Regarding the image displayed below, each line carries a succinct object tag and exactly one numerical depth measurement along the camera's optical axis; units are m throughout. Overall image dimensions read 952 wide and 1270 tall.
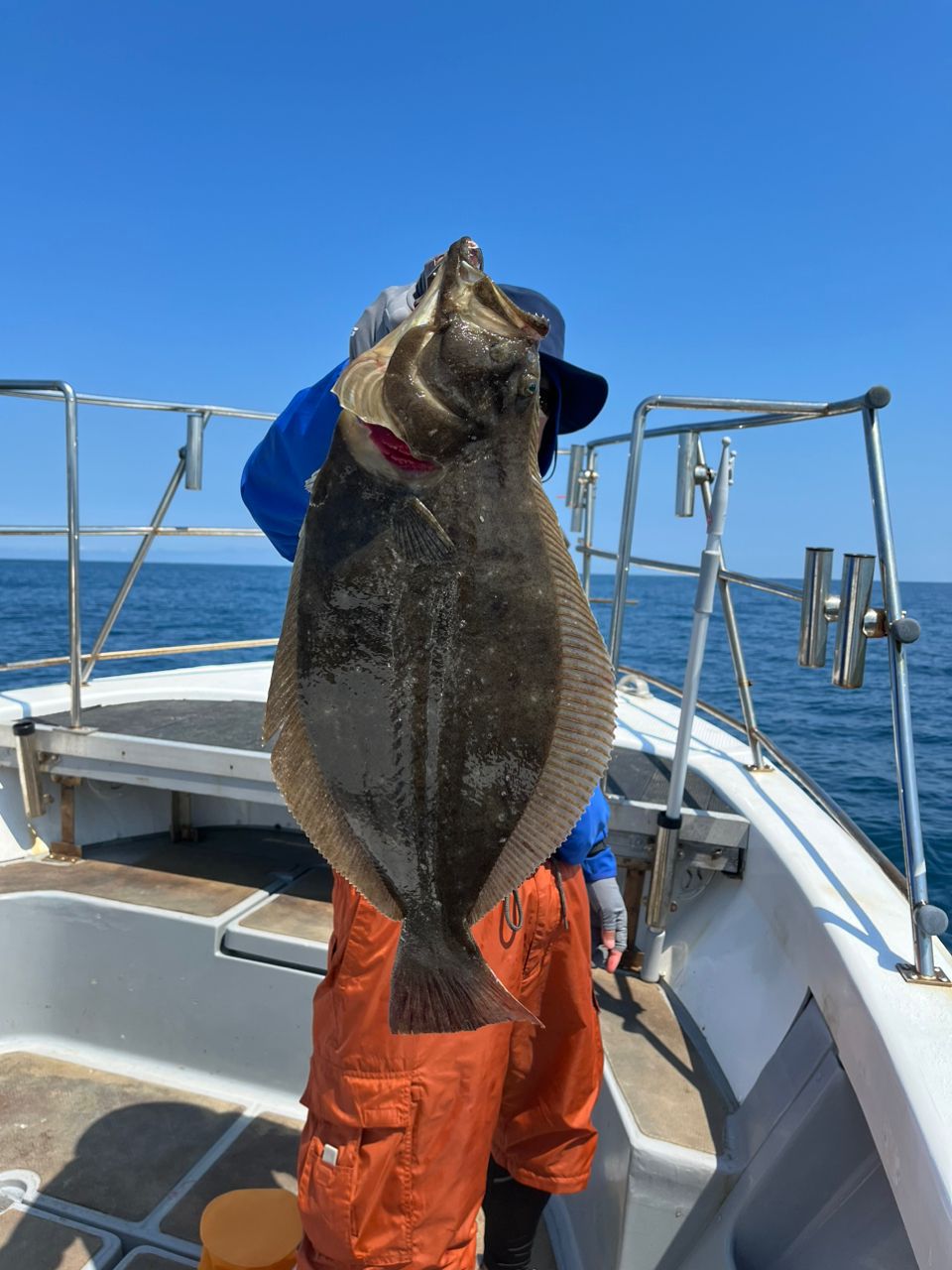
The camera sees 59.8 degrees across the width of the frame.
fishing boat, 2.13
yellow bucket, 2.34
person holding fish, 1.42
